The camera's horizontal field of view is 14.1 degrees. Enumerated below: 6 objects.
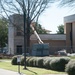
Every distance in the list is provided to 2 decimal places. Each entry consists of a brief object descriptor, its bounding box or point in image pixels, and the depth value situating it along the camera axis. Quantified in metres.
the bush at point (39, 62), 26.20
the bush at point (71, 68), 15.89
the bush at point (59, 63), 22.44
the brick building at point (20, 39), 64.75
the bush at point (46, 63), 24.38
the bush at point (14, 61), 31.64
